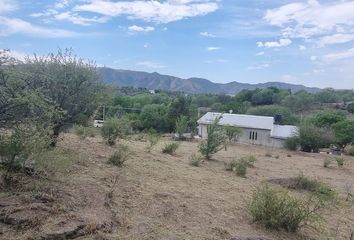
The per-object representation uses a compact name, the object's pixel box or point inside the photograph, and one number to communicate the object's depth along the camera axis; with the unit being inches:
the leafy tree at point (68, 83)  402.6
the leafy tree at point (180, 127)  1212.6
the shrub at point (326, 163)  832.1
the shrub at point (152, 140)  608.8
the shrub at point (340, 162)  860.2
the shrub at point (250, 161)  645.1
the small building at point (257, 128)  1978.3
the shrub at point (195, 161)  543.5
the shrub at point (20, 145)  258.7
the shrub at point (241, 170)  520.1
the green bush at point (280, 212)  277.6
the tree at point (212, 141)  673.6
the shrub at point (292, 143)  1405.0
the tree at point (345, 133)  1717.5
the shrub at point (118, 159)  411.8
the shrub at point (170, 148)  645.9
